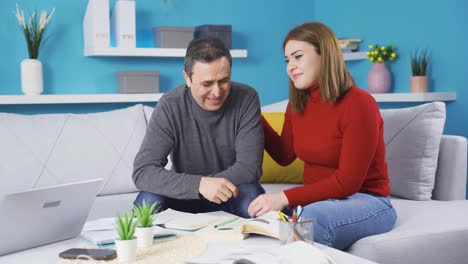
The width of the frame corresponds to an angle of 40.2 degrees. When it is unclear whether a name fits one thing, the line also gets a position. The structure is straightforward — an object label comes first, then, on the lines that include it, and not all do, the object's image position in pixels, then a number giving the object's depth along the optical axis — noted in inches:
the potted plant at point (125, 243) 57.3
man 90.4
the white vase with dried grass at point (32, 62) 143.8
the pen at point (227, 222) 70.2
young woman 82.7
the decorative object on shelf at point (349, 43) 165.3
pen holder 59.2
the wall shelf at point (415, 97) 144.1
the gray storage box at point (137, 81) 155.0
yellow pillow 125.6
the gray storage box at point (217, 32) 161.3
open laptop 60.8
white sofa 106.5
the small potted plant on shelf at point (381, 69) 156.3
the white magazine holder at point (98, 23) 146.8
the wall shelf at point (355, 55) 163.8
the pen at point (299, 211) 62.4
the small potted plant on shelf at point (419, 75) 146.6
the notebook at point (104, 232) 65.2
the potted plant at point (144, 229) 63.2
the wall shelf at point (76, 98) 141.8
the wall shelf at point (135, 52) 149.7
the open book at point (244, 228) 65.3
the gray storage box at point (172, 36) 159.3
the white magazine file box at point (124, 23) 149.9
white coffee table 57.3
